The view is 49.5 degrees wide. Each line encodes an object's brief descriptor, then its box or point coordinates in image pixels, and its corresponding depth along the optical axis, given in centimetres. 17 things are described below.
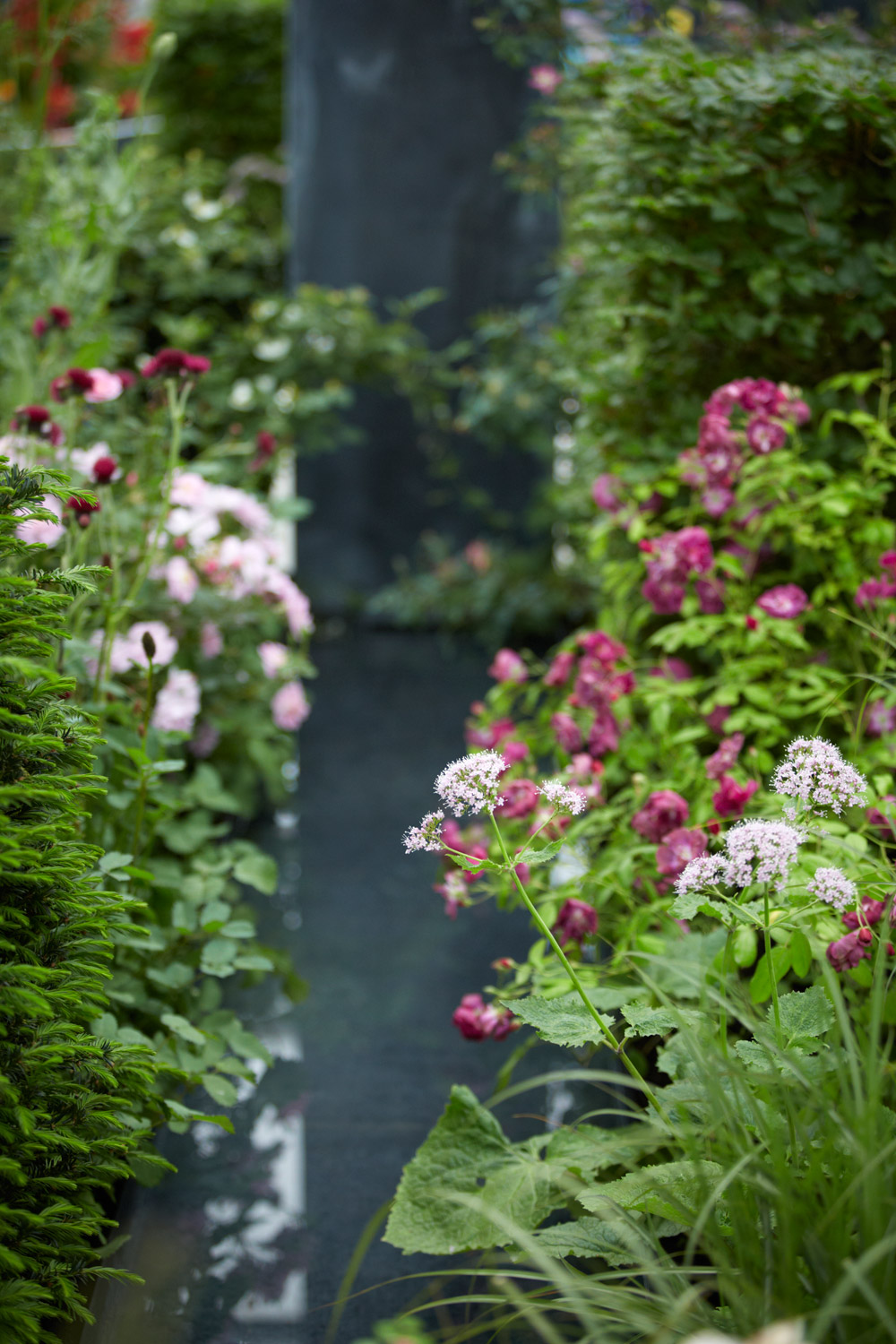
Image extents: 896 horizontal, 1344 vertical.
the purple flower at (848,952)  97
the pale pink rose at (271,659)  220
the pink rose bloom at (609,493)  191
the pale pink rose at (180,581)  195
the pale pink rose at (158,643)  167
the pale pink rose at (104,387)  157
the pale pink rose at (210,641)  209
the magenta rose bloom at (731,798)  117
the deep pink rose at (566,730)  154
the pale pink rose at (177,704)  174
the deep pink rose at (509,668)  174
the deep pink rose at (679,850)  117
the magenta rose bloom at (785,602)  151
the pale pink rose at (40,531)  134
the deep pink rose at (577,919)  125
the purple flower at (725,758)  129
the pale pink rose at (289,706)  225
